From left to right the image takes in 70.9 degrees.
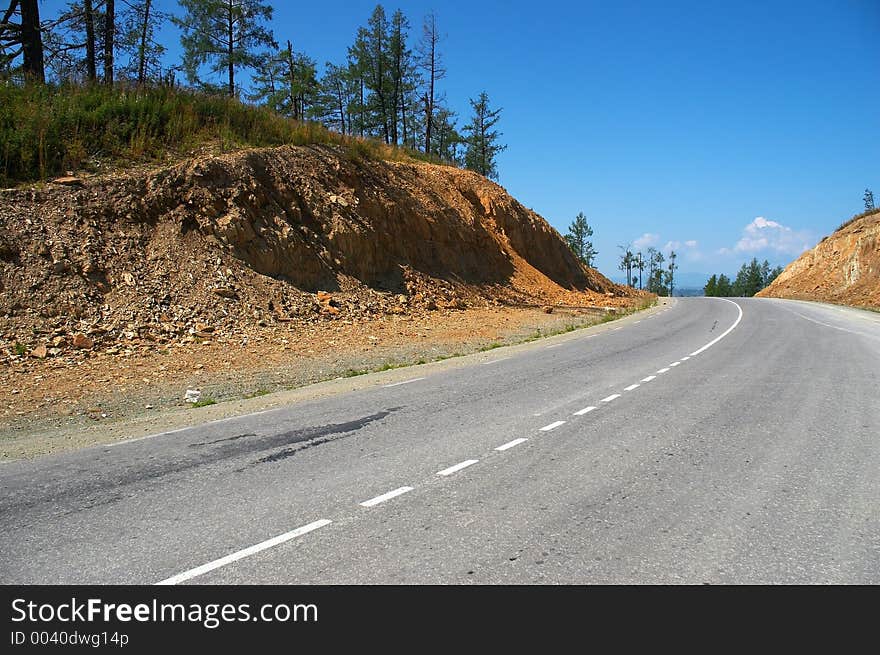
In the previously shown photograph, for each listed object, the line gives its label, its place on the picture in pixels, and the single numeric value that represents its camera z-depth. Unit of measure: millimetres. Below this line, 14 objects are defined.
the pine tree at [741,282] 156750
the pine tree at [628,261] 139125
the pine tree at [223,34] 31828
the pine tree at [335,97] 47000
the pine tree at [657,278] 146825
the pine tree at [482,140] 58688
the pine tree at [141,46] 24031
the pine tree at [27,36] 20281
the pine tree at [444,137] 52594
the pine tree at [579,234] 94625
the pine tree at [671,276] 148225
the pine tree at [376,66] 43219
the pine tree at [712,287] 143300
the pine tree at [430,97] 45188
